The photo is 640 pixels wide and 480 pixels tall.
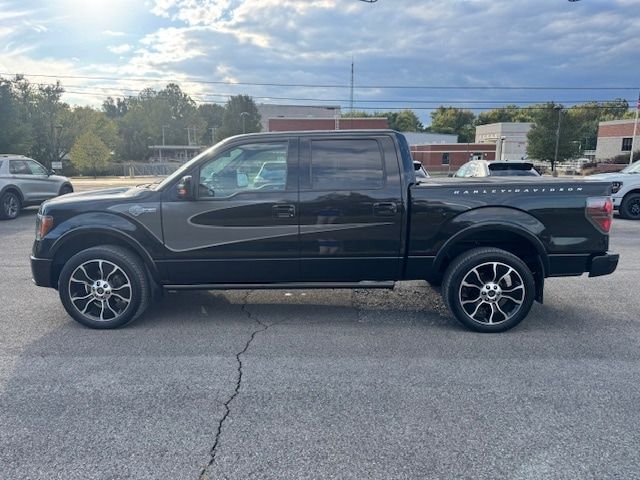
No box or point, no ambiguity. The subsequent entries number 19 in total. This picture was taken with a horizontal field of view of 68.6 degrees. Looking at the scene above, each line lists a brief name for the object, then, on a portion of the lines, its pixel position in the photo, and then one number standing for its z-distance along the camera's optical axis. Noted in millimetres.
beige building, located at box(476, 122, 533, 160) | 70262
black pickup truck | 4539
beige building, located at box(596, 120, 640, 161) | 49062
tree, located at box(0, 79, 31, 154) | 31828
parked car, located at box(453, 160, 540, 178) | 12125
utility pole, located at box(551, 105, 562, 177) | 42656
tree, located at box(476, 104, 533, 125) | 99644
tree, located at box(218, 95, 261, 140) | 68444
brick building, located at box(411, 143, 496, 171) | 62594
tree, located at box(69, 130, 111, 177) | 50281
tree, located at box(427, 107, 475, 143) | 102250
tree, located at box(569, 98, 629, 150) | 75375
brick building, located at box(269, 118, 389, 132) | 54719
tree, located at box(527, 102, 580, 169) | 43750
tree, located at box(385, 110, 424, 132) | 102750
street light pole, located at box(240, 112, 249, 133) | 65062
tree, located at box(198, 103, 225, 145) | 120606
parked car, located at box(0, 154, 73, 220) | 12609
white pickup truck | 12758
